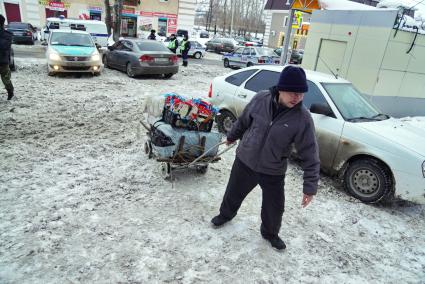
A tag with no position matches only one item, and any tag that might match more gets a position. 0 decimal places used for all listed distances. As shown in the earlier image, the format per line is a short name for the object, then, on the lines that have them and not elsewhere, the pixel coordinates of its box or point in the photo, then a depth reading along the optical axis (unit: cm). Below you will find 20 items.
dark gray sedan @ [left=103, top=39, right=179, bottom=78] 1198
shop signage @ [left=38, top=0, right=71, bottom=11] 3088
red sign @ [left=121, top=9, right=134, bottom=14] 3366
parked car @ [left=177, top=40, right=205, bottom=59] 2356
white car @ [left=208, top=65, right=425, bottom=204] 419
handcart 437
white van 2114
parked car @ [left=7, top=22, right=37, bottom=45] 2116
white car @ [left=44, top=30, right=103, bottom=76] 1065
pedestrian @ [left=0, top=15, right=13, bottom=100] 718
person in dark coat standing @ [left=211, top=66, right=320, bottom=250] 289
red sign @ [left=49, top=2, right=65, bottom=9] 3103
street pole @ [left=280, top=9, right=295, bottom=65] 1139
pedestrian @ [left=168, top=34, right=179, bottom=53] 1803
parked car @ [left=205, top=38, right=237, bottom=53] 3291
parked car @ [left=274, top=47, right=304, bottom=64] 2418
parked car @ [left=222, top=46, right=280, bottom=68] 1787
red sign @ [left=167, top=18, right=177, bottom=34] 3566
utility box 912
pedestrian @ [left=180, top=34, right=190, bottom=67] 1659
